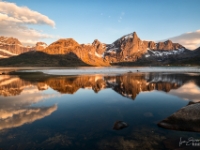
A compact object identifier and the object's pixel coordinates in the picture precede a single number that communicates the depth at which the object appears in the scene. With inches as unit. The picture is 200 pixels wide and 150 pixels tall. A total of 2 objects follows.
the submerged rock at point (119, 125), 652.7
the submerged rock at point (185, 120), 622.7
